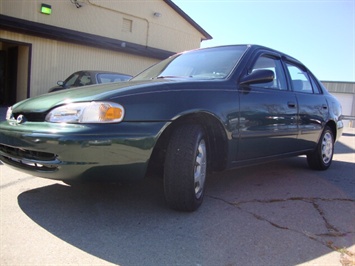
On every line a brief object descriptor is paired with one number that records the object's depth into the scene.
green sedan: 2.51
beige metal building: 12.02
